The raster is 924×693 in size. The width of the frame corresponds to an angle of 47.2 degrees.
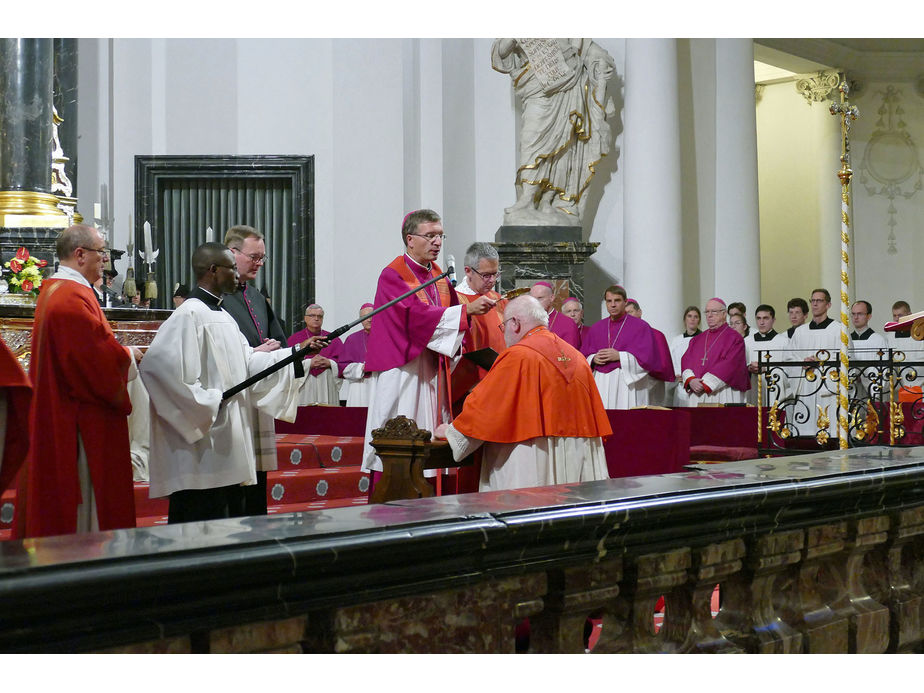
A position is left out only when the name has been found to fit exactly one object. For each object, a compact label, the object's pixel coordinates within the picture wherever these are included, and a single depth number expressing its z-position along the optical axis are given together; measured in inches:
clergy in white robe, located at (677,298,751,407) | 412.8
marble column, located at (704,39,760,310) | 542.0
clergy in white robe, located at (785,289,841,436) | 447.5
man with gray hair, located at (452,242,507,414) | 222.5
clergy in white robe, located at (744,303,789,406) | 451.2
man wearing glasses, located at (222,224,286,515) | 191.6
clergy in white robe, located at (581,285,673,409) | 397.7
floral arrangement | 288.4
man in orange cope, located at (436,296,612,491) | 189.0
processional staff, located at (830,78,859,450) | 263.0
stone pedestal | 450.9
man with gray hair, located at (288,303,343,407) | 420.8
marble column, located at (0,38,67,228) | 335.0
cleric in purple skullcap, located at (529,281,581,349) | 392.8
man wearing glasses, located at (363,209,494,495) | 217.6
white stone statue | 469.1
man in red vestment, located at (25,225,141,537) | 159.6
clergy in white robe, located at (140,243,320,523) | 167.6
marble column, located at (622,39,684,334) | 498.0
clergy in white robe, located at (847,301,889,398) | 455.5
